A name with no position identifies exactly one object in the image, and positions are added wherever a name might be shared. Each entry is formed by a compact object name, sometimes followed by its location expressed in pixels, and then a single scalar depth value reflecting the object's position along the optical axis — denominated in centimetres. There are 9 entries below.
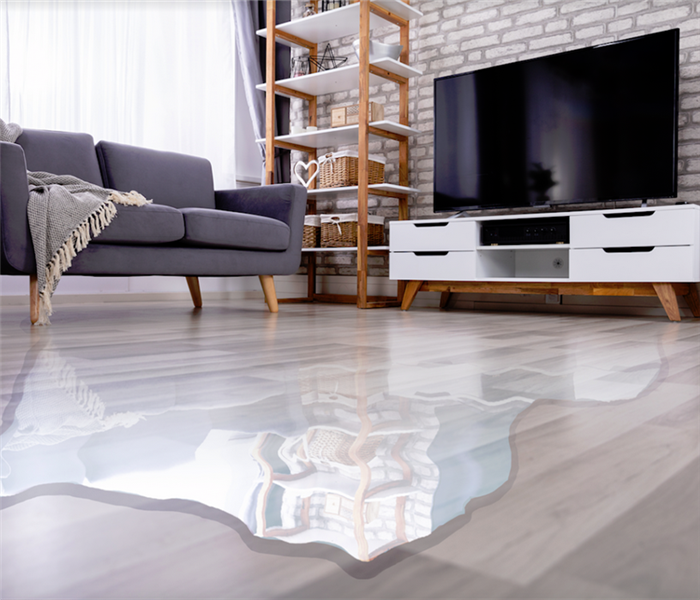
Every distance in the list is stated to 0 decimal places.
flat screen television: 288
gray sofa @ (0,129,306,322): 216
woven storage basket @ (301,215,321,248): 397
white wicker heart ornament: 393
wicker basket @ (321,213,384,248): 382
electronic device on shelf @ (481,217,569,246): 297
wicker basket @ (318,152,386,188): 374
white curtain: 349
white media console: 267
